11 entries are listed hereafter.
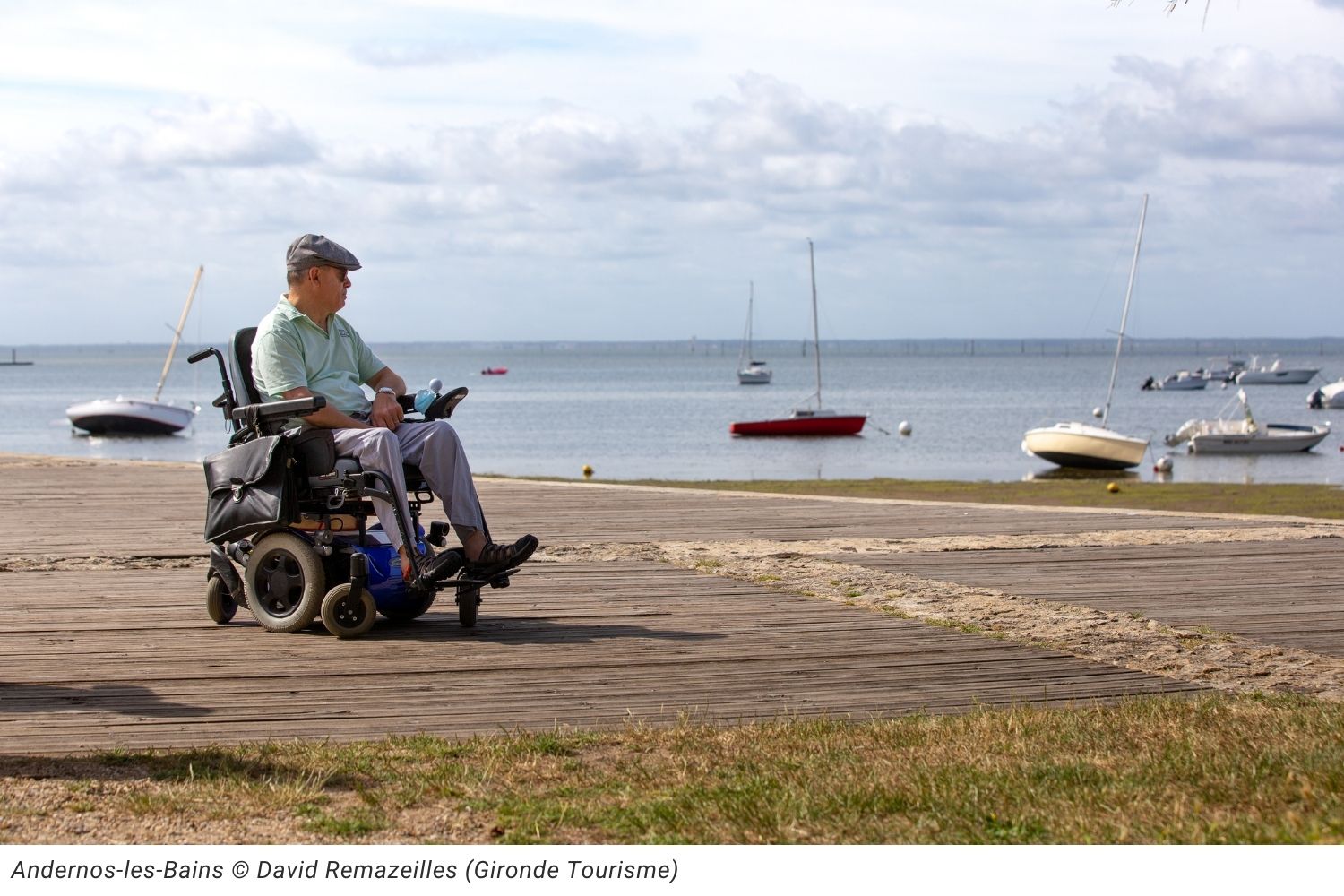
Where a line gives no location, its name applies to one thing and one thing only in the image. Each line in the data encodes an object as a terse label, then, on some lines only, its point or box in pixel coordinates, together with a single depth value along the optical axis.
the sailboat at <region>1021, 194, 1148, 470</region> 40.62
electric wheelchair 5.60
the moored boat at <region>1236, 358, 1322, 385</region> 123.06
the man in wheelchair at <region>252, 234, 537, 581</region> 5.64
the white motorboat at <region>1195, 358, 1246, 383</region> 127.76
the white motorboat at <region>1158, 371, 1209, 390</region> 118.19
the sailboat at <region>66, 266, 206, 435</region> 59.56
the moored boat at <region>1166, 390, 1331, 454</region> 46.59
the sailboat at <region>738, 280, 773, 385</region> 127.69
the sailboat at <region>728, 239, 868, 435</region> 57.12
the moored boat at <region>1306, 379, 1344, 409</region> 80.31
